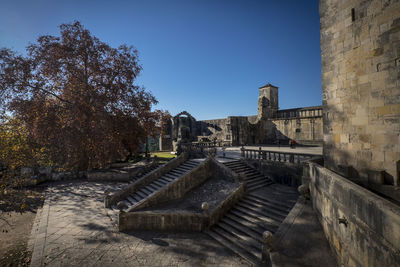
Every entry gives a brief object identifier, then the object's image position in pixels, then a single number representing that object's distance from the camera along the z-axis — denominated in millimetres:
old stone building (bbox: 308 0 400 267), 3490
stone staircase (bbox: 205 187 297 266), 6973
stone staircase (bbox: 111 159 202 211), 11625
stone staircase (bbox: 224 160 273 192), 11366
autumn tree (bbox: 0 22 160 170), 12367
